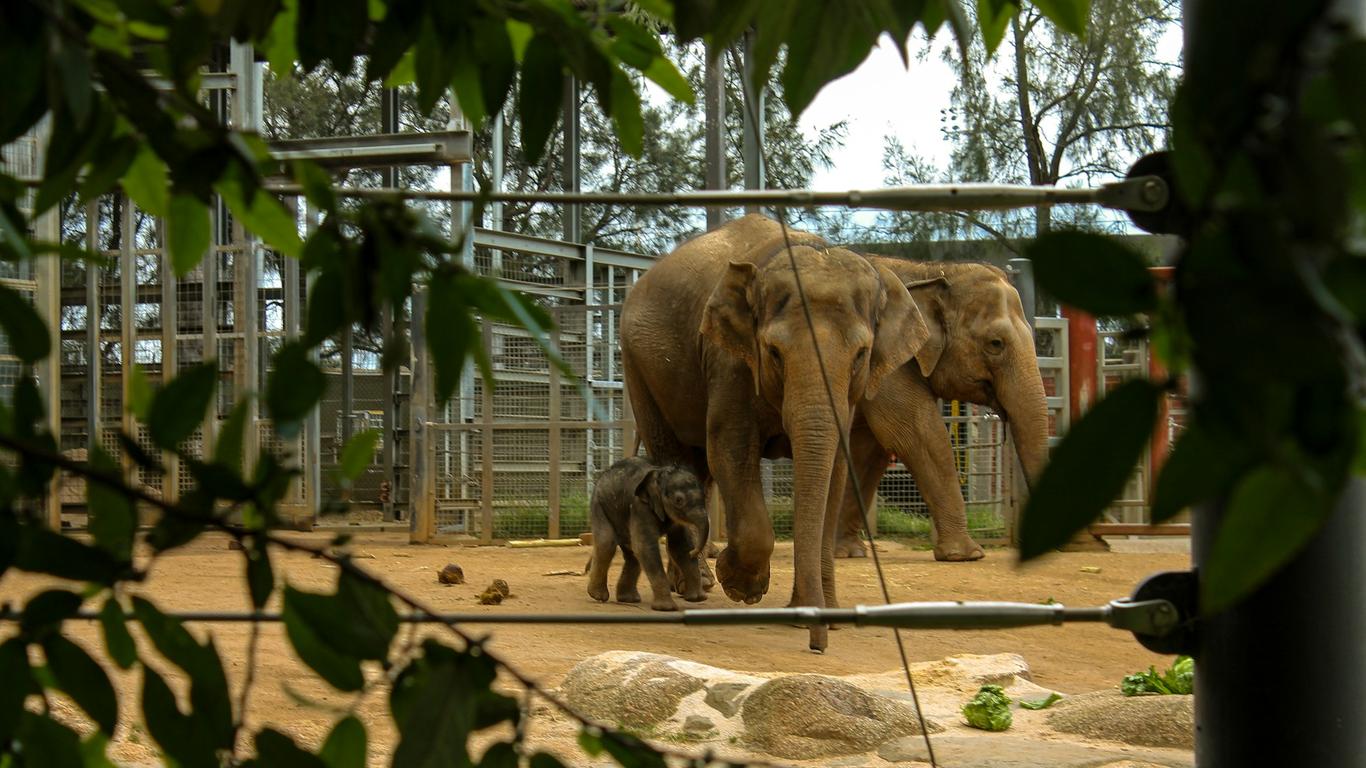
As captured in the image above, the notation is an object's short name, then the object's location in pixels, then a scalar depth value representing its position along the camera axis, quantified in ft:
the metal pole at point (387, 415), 47.24
